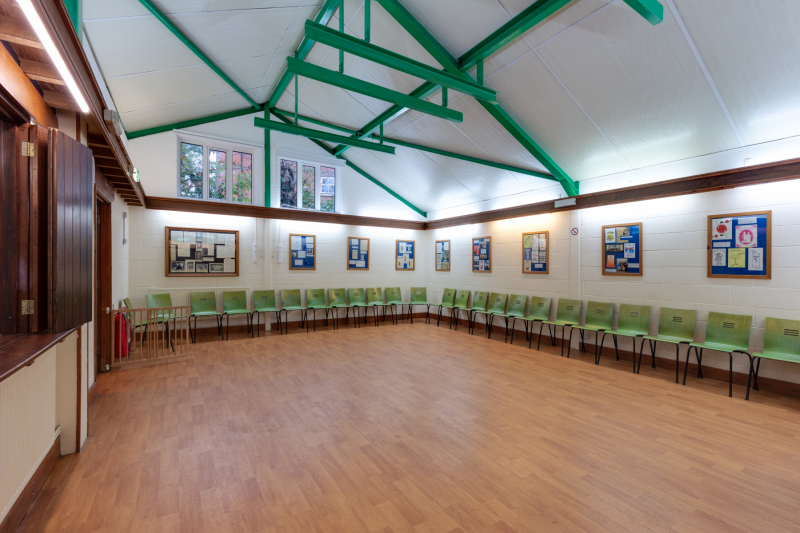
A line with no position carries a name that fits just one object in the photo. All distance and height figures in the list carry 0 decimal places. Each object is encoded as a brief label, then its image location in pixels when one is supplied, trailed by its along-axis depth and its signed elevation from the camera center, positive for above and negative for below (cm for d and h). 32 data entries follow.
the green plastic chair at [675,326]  474 -86
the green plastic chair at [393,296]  934 -85
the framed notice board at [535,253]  691 +24
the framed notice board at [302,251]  822 +30
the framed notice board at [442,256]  945 +23
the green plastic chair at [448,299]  870 -87
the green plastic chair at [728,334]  423 -86
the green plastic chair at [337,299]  843 -85
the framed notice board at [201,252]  690 +22
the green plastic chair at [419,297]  937 -89
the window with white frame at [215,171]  717 +197
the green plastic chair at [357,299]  879 -89
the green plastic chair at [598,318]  563 -87
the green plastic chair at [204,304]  680 -80
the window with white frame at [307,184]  825 +194
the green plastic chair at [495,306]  744 -90
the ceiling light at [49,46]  150 +108
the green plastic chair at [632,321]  519 -85
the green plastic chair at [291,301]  784 -84
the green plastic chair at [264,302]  747 -84
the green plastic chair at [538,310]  659 -88
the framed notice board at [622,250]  550 +25
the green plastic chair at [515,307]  702 -86
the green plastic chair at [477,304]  788 -90
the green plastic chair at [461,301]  838 -88
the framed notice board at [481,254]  816 +25
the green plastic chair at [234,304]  712 -83
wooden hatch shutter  206 +20
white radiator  181 -97
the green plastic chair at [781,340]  389 -85
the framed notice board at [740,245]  429 +26
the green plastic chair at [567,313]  606 -85
